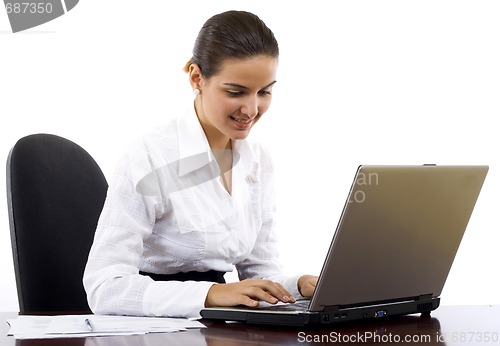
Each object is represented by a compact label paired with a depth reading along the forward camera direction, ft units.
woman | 8.44
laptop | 7.09
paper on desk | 7.18
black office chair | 9.03
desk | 6.97
